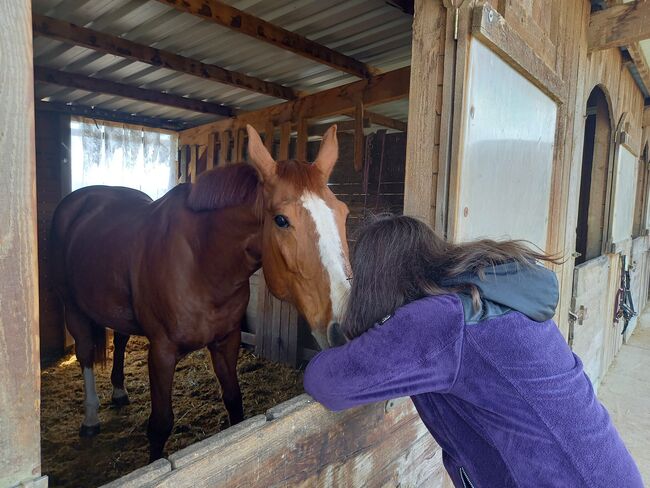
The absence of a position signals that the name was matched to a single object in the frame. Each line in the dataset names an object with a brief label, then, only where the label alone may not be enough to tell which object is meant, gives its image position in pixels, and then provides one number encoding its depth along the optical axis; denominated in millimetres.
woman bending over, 889
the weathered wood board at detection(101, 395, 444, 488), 805
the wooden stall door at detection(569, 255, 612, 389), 3080
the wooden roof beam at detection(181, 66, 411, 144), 3238
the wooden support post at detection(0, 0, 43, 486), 577
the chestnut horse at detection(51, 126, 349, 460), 1472
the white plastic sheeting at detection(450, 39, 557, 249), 1544
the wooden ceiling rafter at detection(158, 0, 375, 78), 2438
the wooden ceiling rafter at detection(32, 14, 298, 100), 2744
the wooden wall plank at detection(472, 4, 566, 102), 1452
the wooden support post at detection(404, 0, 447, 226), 1516
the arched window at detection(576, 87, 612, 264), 4012
